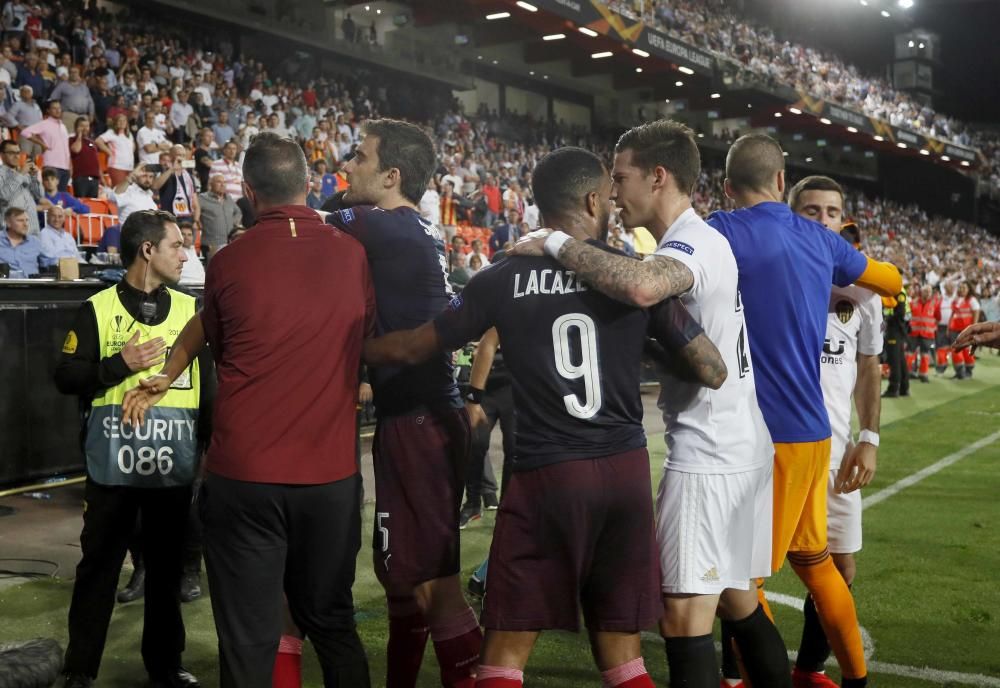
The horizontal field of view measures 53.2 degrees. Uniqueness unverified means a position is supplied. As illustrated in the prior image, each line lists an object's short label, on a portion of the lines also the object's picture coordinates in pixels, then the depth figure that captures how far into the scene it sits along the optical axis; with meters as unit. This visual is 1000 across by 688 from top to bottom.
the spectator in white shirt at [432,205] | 17.33
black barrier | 7.48
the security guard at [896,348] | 16.05
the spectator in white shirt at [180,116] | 15.66
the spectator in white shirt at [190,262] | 10.55
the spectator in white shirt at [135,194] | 12.10
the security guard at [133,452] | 3.84
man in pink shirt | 12.34
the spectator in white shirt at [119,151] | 13.32
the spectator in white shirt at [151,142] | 13.72
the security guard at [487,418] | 4.46
